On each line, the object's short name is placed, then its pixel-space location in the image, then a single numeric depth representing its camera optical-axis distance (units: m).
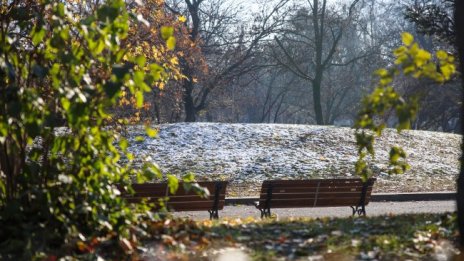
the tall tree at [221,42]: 36.06
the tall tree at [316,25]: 36.81
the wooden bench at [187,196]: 11.91
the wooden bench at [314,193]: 13.09
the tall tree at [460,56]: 6.56
